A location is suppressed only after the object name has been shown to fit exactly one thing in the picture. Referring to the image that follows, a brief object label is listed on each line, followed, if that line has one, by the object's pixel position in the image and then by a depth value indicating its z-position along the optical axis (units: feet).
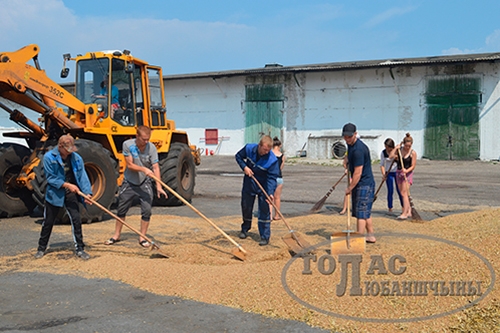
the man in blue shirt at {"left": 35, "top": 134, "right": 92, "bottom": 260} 22.79
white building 82.69
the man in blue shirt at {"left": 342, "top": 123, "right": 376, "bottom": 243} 24.86
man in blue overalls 26.13
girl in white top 35.50
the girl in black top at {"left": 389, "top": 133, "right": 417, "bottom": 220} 34.06
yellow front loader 31.40
